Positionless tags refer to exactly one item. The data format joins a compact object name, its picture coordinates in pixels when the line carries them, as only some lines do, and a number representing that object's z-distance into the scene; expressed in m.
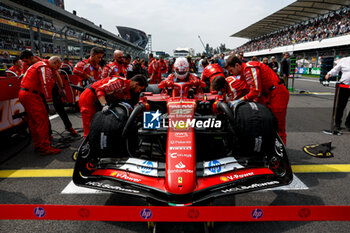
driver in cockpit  4.73
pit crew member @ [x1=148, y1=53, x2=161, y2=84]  10.39
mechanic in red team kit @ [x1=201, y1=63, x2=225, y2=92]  6.00
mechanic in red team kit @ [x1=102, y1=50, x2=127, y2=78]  5.83
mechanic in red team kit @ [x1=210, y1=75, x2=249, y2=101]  4.19
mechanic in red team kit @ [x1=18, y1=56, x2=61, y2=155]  4.12
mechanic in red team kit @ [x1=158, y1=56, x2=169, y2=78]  10.99
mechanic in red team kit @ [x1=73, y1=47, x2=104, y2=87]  5.50
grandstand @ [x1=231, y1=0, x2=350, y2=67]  25.78
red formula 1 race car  2.08
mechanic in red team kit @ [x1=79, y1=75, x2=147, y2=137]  3.51
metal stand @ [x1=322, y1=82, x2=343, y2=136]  5.16
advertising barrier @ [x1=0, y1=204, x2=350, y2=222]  1.58
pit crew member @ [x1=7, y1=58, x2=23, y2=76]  6.79
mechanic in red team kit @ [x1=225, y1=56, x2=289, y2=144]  3.56
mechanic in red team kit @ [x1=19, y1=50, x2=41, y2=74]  4.76
